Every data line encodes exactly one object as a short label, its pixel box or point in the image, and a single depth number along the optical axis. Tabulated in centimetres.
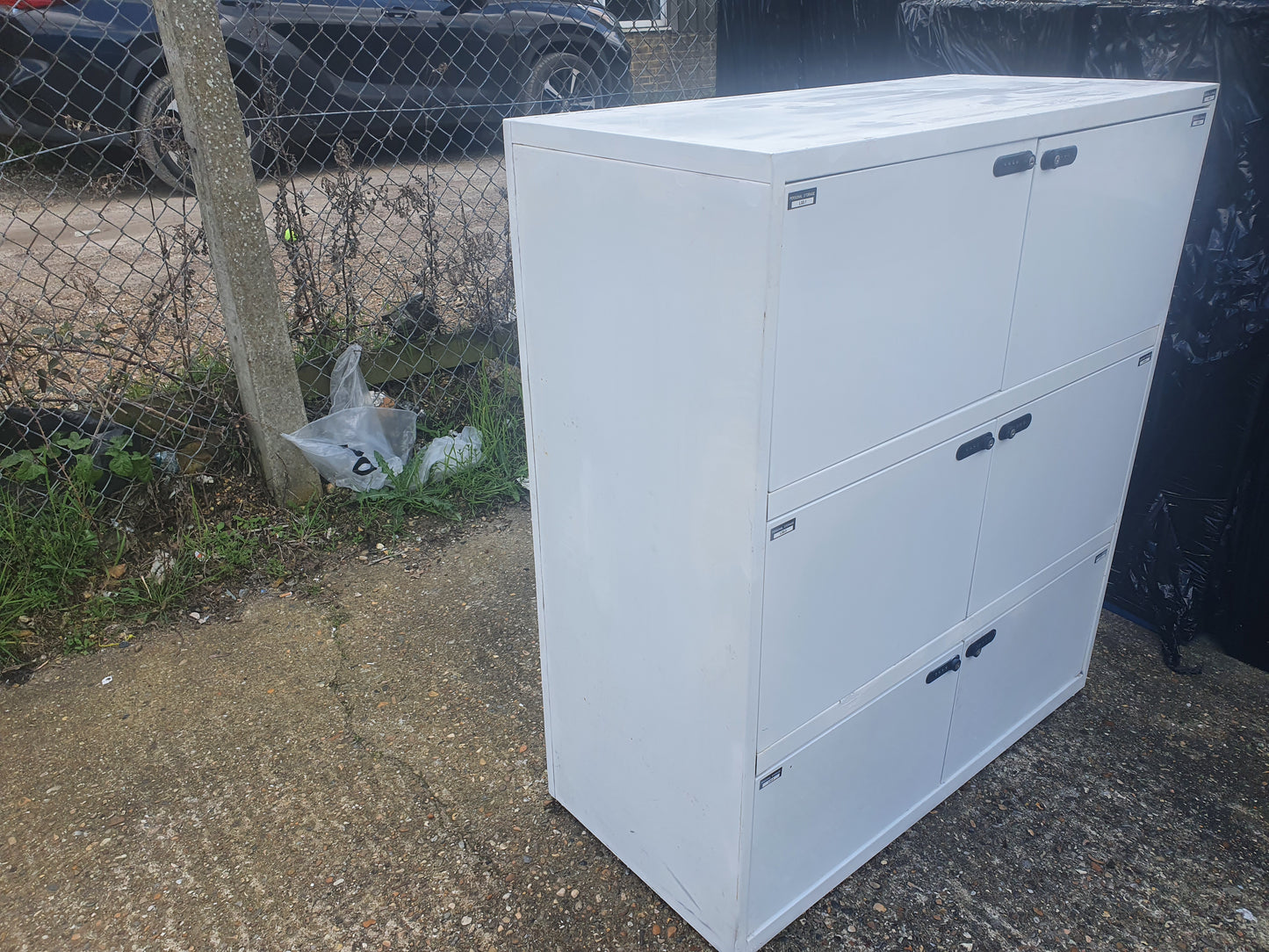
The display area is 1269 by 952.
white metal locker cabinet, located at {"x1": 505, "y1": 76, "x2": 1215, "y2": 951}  126
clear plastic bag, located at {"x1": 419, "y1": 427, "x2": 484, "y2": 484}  325
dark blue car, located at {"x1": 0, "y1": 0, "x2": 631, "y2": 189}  343
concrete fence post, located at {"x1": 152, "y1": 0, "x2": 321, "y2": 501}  246
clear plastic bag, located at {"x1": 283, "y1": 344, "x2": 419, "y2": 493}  304
